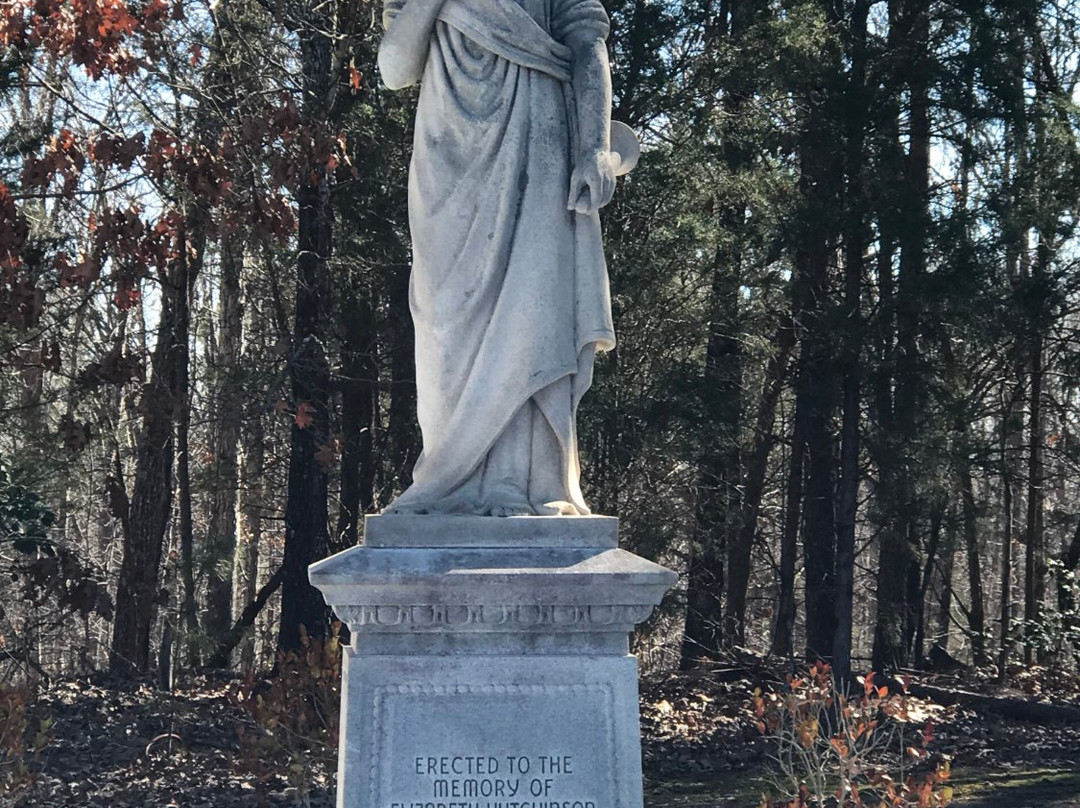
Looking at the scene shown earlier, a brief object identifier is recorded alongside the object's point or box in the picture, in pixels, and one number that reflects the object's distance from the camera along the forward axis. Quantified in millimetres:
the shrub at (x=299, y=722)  8273
